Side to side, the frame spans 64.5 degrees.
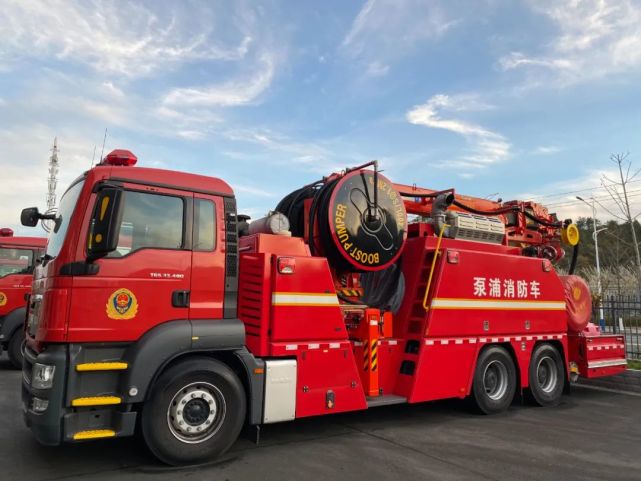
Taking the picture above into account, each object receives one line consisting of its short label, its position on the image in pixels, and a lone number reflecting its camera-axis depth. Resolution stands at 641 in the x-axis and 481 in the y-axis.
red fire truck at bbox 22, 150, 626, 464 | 4.45
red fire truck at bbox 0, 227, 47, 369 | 10.16
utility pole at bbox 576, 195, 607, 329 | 13.28
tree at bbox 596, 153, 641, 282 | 15.82
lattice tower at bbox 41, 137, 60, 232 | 19.09
